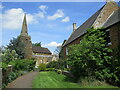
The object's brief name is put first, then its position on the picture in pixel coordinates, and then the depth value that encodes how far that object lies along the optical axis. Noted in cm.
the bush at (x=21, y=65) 1771
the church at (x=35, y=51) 3957
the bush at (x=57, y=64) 2422
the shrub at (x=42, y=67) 3216
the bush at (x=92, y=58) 964
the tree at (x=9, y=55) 1862
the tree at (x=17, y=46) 2520
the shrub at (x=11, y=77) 1064
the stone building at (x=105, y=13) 1450
